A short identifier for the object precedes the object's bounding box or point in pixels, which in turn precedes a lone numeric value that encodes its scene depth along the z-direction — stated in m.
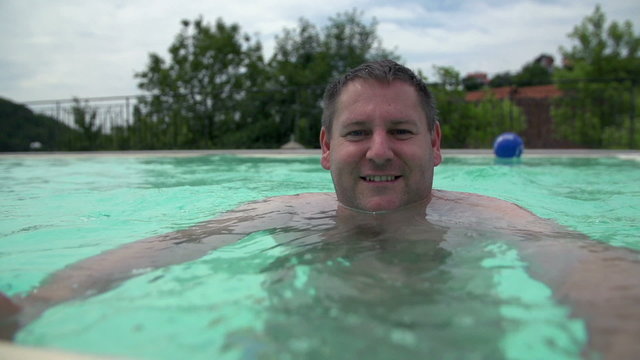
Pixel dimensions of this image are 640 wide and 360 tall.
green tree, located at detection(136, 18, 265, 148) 15.71
